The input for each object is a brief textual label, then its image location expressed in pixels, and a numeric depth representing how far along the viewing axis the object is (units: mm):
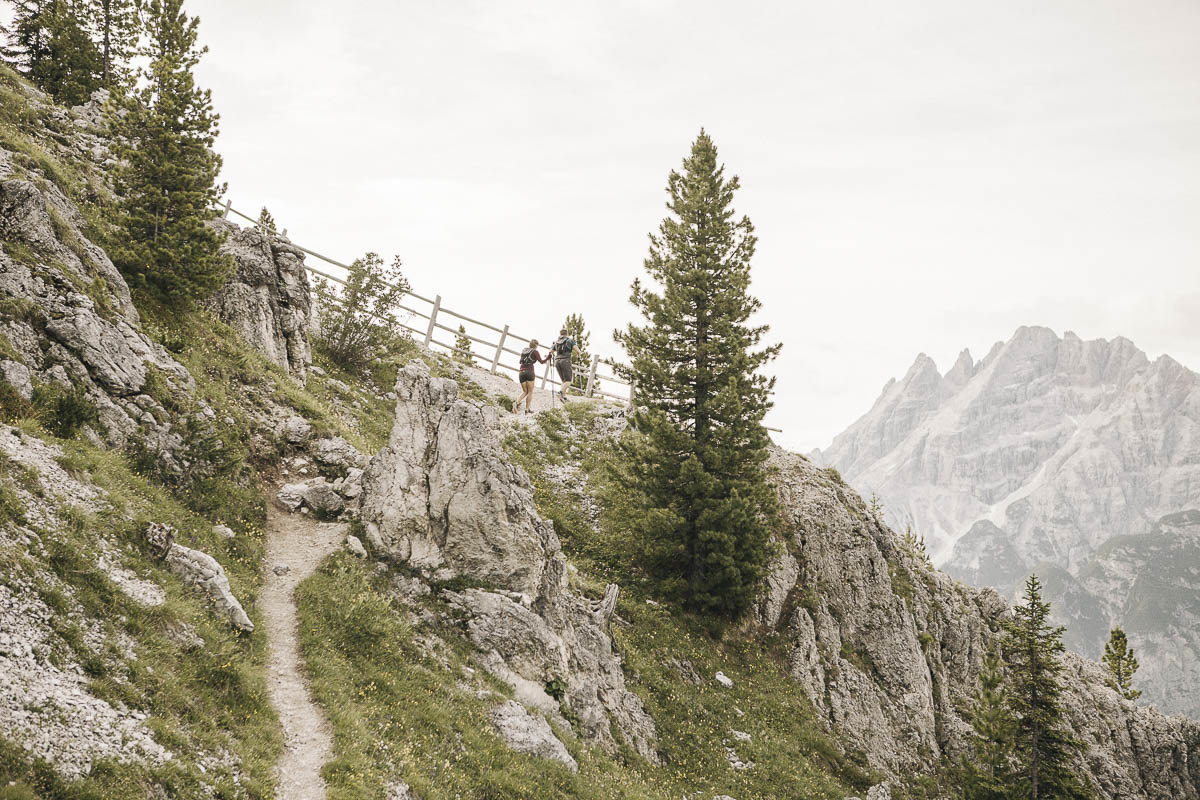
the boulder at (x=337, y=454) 19891
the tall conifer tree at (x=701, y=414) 23328
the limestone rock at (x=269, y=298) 23516
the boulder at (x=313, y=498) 17484
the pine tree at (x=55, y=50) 29328
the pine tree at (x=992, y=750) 20359
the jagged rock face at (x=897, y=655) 24375
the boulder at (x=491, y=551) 15969
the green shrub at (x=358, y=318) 28094
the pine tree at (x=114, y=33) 32031
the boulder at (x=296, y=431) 19812
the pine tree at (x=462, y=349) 36719
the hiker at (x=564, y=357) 34066
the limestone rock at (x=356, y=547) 15863
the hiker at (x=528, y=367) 32531
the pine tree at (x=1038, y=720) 20000
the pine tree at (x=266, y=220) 32625
